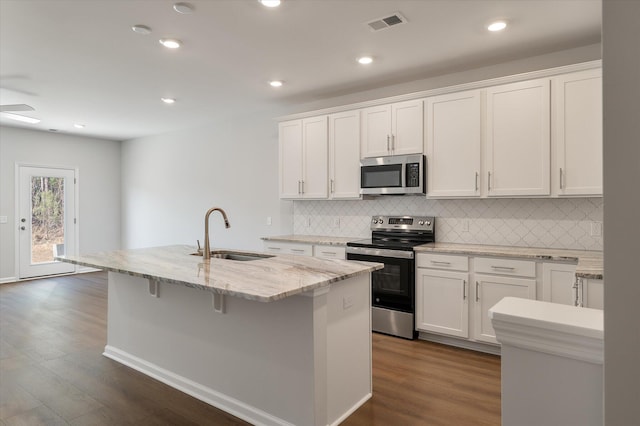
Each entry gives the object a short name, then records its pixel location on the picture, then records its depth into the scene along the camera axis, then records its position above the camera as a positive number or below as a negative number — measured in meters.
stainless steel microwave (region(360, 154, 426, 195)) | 3.87 +0.38
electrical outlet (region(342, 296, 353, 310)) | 2.39 -0.57
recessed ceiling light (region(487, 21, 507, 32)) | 2.90 +1.41
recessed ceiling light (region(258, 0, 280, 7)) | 2.55 +1.39
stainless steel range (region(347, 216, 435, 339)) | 3.73 -0.58
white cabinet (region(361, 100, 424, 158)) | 3.88 +0.85
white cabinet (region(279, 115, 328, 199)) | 4.57 +0.65
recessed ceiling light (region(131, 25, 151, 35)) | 2.90 +1.38
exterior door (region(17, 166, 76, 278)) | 6.76 -0.13
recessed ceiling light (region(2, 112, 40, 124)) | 4.73 +1.21
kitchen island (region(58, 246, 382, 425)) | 2.14 -0.77
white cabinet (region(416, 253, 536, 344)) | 3.22 -0.69
